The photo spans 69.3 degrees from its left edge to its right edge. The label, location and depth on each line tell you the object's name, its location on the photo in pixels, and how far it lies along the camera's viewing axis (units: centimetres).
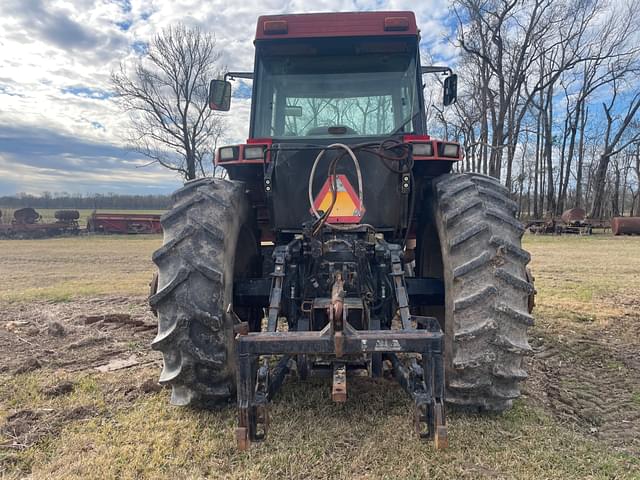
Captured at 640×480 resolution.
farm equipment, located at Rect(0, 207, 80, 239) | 2472
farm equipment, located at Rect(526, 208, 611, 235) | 2534
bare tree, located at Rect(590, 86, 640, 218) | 3088
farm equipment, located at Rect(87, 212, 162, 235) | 2553
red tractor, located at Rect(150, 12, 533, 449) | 254
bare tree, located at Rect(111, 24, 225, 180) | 2988
